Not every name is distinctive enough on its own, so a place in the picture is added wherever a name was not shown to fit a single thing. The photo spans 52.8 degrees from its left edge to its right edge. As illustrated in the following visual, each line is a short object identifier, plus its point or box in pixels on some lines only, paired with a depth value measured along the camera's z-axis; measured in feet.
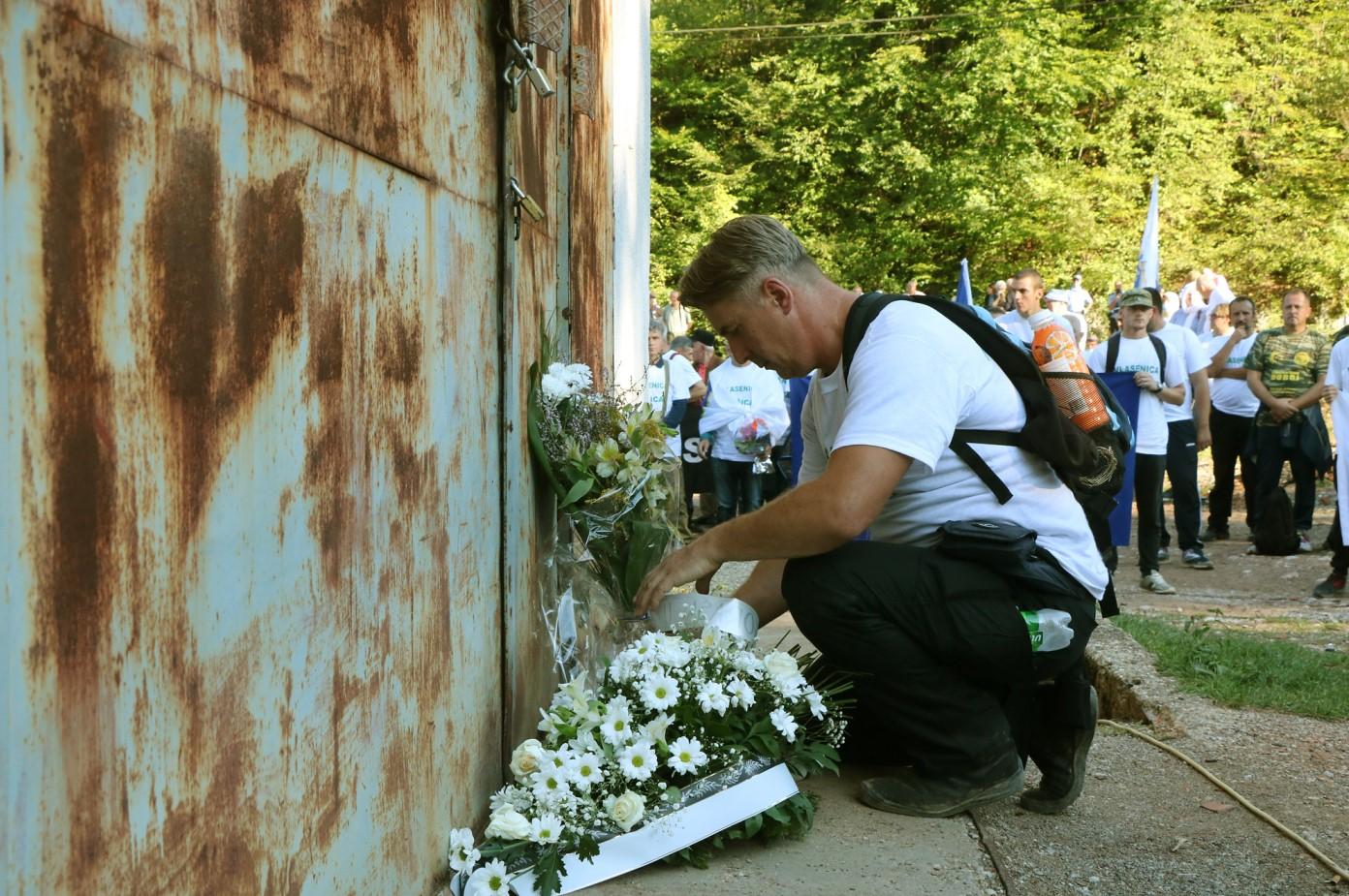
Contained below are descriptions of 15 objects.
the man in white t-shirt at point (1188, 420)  31.42
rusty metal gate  4.25
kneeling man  10.81
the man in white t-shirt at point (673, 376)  32.86
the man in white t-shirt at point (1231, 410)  36.50
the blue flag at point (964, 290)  42.31
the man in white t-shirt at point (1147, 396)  28.63
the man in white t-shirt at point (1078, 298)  55.93
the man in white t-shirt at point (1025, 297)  30.53
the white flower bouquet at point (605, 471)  11.43
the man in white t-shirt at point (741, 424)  35.29
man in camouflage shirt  33.42
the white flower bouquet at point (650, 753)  9.21
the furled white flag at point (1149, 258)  42.47
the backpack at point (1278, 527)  33.86
